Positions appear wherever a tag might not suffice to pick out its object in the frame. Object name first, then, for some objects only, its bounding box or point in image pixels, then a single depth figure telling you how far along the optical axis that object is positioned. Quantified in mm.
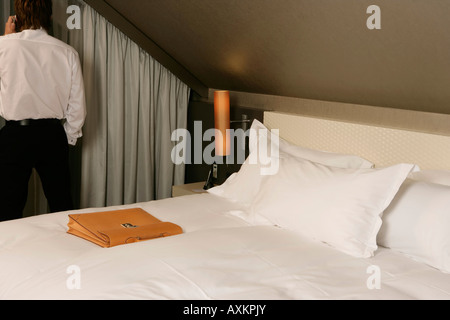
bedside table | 3354
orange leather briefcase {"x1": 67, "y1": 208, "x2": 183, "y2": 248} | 1954
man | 2914
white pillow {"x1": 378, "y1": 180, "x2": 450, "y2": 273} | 1761
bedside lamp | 3186
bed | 1549
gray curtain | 3592
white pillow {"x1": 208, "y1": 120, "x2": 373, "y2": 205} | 2455
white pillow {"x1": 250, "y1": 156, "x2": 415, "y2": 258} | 1889
